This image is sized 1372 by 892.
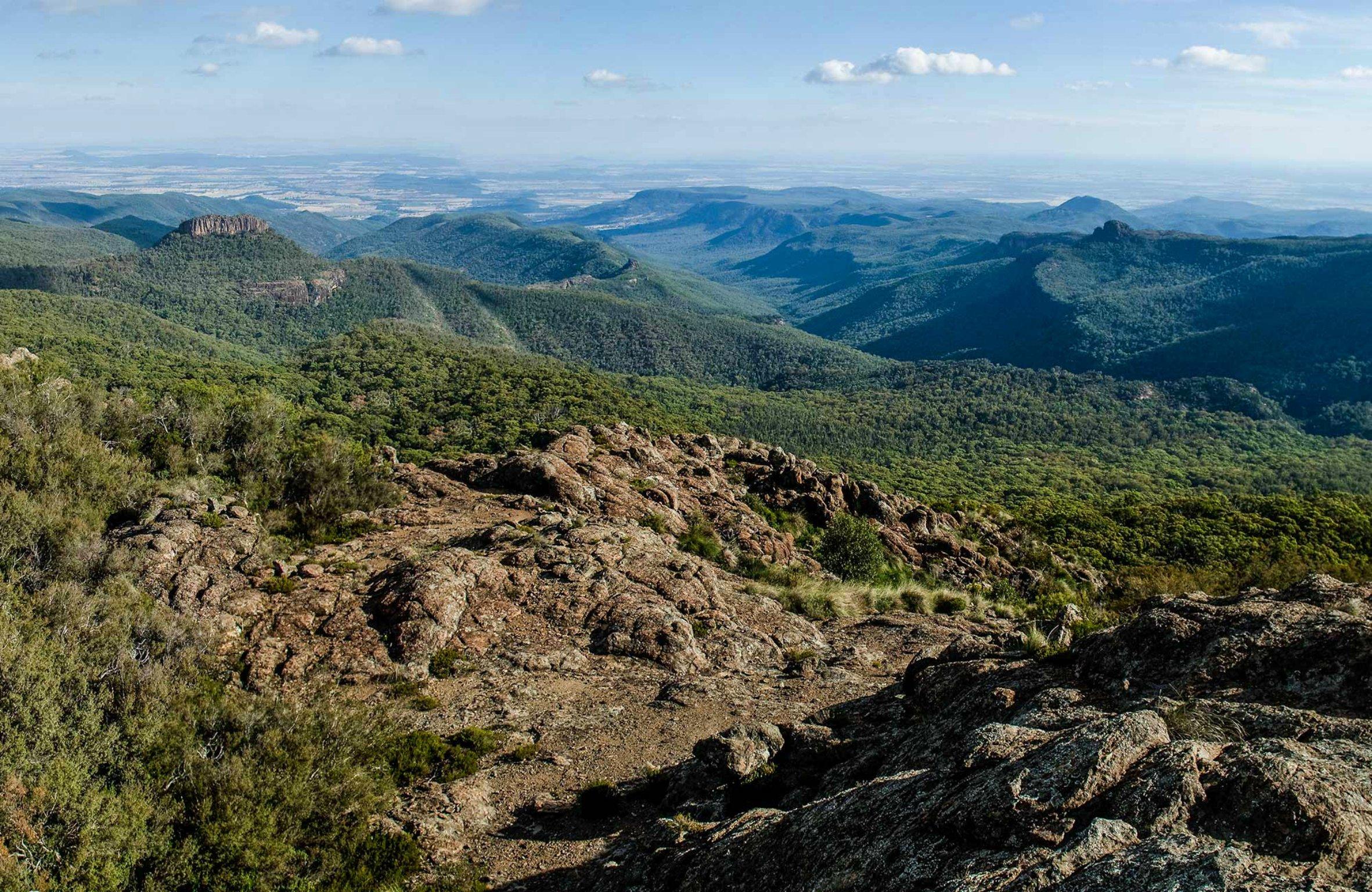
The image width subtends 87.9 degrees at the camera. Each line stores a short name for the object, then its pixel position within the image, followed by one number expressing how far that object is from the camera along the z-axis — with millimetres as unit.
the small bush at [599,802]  13727
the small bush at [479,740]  15914
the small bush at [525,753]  15609
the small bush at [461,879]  11836
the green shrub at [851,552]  33875
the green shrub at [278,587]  20844
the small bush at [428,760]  14789
